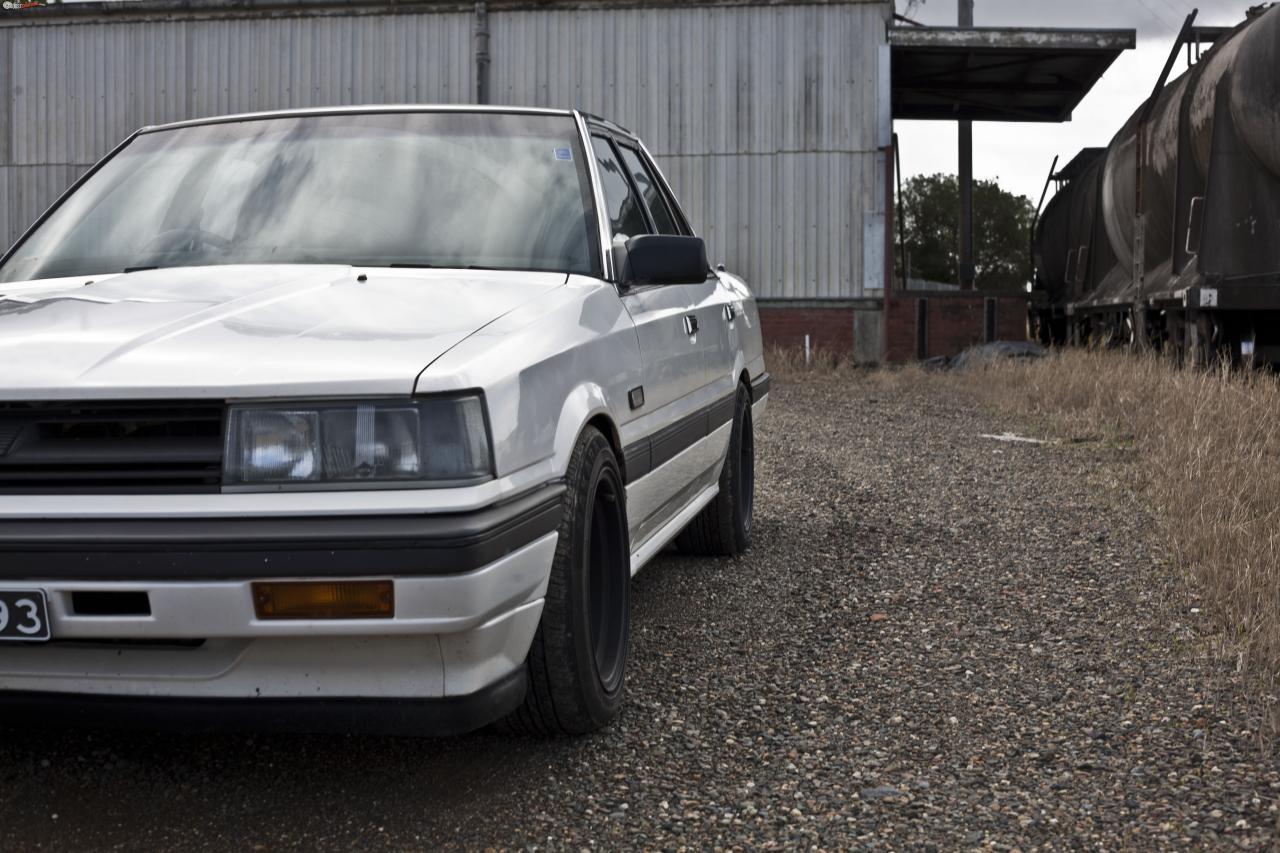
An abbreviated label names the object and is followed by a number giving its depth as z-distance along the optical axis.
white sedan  2.50
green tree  51.68
